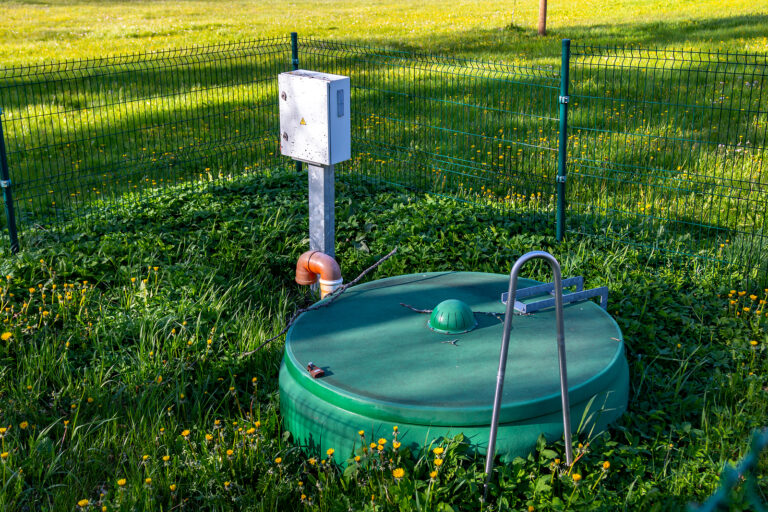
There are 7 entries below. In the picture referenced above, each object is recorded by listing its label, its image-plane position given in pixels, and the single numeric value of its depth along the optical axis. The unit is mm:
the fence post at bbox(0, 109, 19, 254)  5750
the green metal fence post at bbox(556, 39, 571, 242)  5918
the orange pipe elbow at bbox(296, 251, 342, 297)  5000
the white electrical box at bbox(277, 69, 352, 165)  5023
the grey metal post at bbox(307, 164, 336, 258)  5211
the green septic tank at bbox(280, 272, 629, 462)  3506
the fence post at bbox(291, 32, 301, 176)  7742
